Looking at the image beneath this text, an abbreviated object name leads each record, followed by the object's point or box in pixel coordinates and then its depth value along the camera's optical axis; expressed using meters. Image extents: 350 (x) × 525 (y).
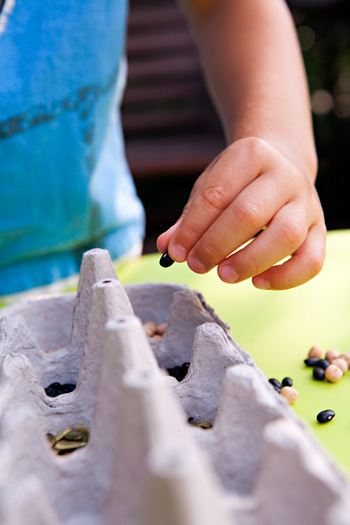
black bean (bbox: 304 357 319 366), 0.78
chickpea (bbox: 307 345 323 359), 0.79
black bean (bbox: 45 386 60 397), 0.66
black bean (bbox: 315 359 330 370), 0.76
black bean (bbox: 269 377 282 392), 0.71
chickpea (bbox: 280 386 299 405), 0.69
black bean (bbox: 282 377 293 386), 0.73
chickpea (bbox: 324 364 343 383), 0.74
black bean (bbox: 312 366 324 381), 0.75
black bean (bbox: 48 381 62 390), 0.67
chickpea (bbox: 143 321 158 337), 0.78
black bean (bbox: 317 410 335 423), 0.65
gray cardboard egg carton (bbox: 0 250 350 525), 0.34
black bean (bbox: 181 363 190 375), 0.68
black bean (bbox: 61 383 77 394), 0.67
